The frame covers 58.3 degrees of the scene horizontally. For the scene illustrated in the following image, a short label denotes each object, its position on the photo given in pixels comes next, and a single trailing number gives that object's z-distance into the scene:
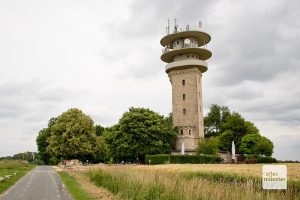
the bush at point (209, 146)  41.96
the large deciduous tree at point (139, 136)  41.65
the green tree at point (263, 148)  47.62
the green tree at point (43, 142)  69.27
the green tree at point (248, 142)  50.57
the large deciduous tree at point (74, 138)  46.11
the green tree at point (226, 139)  53.28
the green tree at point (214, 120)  63.81
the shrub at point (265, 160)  35.90
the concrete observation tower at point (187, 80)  46.33
